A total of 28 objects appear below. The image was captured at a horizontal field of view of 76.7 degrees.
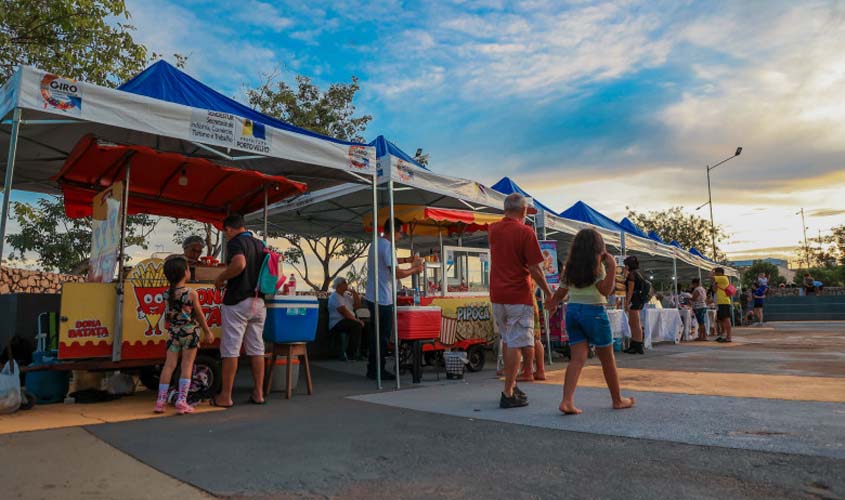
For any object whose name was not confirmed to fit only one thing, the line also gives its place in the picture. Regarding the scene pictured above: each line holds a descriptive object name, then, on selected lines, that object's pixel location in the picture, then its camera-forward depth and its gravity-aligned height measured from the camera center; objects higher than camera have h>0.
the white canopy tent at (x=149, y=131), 4.48 +1.91
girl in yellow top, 4.54 +0.00
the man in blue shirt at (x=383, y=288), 7.02 +0.29
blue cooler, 5.77 -0.07
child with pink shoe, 5.02 -0.10
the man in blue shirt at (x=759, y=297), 20.98 +0.18
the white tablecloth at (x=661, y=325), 12.55 -0.55
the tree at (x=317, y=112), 19.50 +7.41
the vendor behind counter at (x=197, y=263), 6.22 +0.63
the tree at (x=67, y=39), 10.23 +5.59
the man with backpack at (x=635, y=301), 11.07 +0.07
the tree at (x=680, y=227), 45.66 +6.53
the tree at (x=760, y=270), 71.31 +4.04
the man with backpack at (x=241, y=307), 5.25 +0.07
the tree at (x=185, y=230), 18.12 +2.99
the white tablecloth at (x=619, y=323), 11.14 -0.39
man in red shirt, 5.10 +0.28
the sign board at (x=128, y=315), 5.08 +0.01
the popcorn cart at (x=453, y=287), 8.30 +0.39
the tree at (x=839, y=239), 54.59 +6.26
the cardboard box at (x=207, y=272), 6.21 +0.49
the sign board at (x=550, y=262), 9.29 +0.77
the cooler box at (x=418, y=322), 7.04 -0.17
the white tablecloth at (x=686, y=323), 15.97 -0.60
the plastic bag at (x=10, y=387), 4.64 -0.59
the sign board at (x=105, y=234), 5.64 +0.93
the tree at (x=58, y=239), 16.47 +2.48
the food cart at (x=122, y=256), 5.20 +0.65
